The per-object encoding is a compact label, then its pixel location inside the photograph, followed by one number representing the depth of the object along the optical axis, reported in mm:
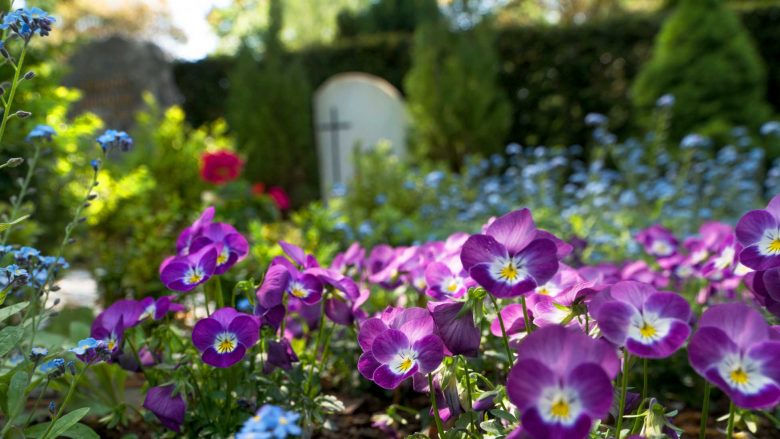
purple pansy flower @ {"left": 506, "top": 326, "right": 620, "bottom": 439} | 267
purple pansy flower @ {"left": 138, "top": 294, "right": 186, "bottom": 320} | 445
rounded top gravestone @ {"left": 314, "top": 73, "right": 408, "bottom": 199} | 5887
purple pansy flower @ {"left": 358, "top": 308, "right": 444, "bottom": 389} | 345
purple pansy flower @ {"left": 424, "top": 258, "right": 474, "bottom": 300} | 412
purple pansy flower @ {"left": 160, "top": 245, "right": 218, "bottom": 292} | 413
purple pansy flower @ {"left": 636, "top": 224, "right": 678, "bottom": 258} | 671
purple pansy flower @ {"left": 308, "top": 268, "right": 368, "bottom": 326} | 433
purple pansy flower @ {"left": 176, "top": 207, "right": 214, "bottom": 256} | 468
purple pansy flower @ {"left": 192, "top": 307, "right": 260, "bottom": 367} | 386
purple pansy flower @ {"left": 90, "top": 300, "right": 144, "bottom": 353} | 437
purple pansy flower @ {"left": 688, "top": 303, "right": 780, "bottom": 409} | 282
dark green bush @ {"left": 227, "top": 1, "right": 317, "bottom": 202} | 6164
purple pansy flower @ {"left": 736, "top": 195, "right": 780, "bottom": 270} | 352
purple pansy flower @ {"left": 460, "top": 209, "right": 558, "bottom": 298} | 335
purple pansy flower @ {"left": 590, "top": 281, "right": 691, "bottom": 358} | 293
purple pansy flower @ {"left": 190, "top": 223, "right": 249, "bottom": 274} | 441
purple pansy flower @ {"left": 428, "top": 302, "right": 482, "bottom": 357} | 350
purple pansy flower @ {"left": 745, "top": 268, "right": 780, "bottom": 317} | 351
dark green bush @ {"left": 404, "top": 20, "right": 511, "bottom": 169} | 5653
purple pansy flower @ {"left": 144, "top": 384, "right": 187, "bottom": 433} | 410
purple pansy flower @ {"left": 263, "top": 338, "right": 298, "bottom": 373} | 431
